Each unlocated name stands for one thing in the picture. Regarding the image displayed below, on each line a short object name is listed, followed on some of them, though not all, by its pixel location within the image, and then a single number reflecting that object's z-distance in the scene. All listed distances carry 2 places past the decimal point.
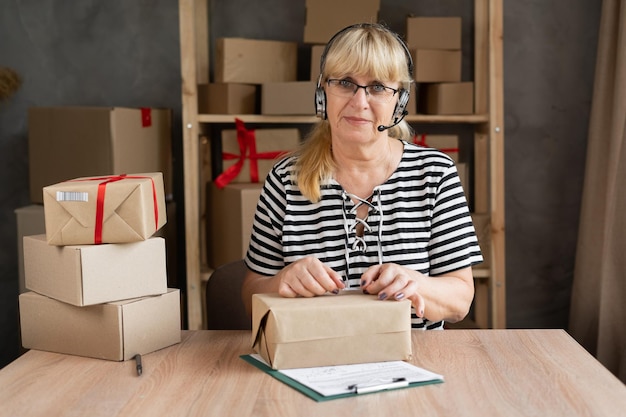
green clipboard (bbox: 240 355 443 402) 1.29
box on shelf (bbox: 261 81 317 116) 2.99
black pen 1.45
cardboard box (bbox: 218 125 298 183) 3.06
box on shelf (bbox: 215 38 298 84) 3.01
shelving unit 2.98
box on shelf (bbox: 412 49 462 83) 3.02
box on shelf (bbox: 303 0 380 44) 3.00
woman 1.88
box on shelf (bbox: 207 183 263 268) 2.89
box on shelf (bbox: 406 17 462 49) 3.04
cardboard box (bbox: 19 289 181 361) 1.53
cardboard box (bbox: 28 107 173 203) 2.90
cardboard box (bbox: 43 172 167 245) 1.53
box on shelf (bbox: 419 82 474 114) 3.05
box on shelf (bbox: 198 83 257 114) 3.00
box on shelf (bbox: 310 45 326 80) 3.01
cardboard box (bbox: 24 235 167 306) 1.50
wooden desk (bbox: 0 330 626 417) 1.25
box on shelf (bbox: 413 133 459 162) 3.18
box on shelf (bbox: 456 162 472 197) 3.05
